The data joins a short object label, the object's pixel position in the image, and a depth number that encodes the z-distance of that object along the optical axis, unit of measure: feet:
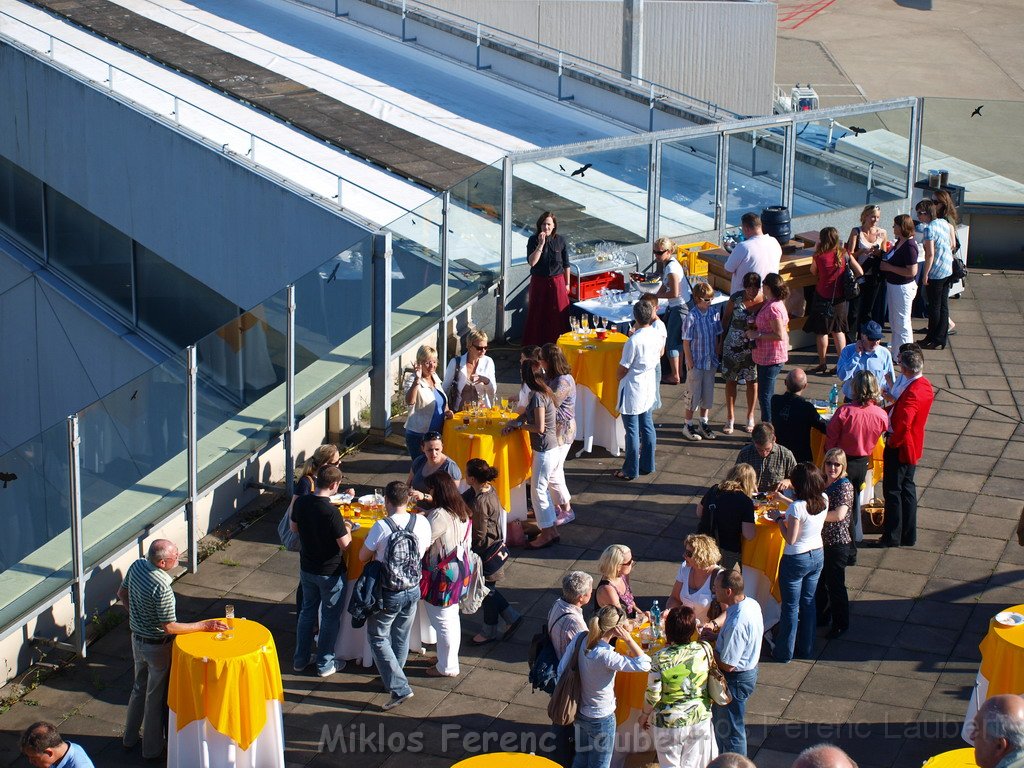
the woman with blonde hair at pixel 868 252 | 51.88
